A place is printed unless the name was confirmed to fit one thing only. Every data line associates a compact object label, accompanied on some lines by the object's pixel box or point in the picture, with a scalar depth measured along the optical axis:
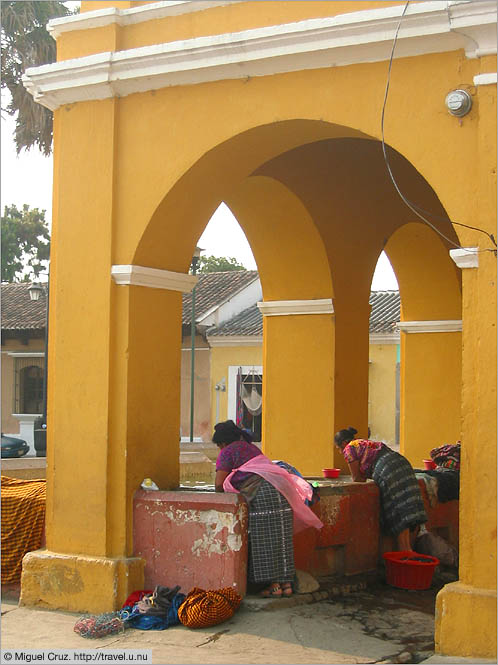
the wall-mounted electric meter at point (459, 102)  6.03
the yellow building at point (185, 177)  5.93
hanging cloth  25.86
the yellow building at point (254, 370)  24.47
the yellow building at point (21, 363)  27.16
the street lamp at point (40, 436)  20.69
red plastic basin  7.50
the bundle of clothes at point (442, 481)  8.84
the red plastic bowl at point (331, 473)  8.91
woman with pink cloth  6.86
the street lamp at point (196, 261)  17.21
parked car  21.69
